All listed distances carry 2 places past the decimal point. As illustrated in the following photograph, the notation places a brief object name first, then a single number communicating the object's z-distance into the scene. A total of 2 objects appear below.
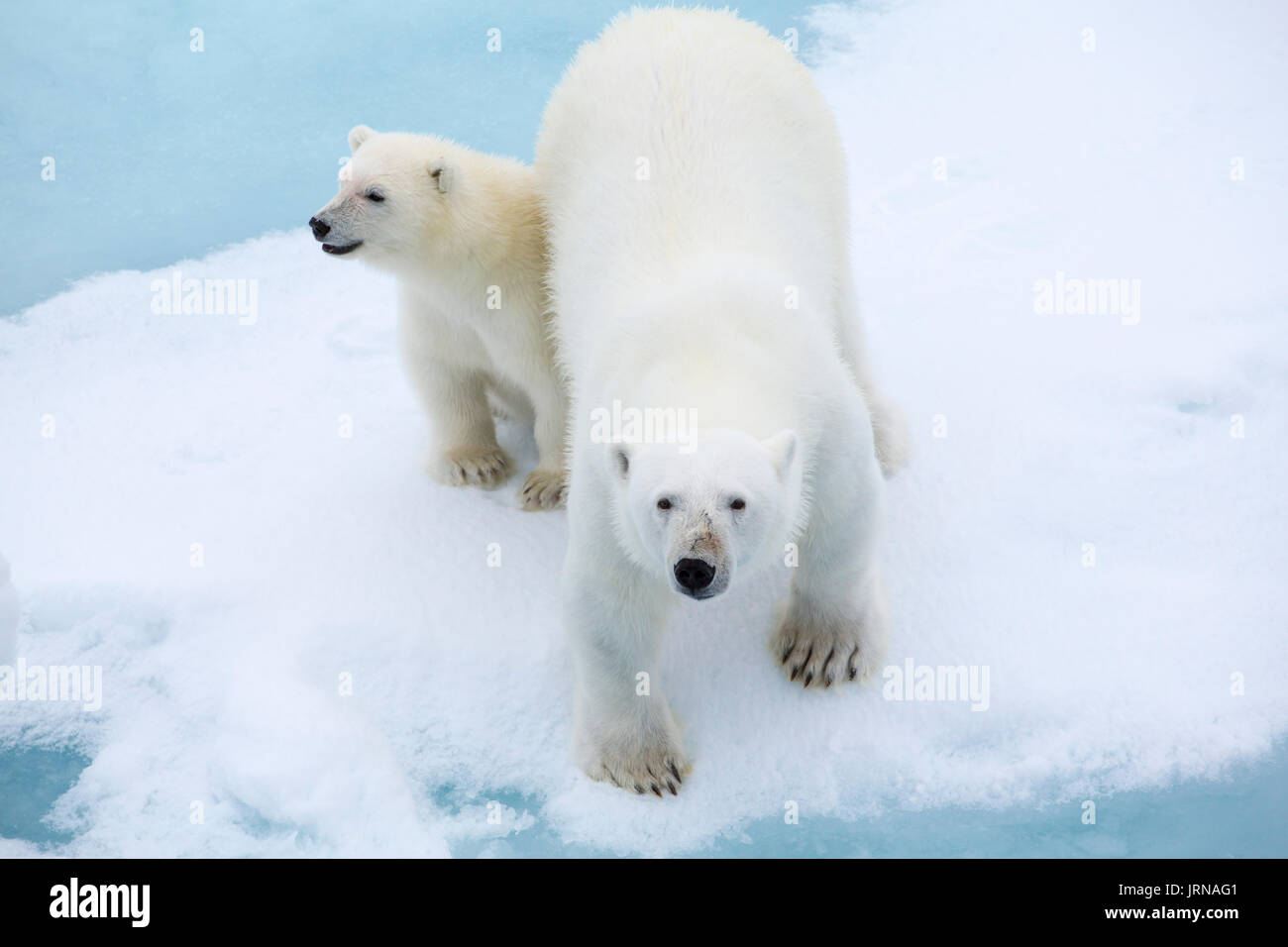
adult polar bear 5.25
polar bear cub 7.57
